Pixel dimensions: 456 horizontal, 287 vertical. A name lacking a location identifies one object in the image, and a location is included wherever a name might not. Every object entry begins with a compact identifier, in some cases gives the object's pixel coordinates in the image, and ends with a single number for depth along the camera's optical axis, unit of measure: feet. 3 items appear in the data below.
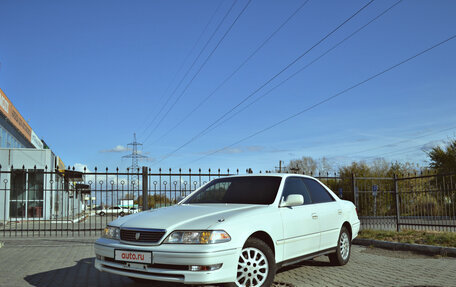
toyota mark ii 14.97
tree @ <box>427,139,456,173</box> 104.32
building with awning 93.50
